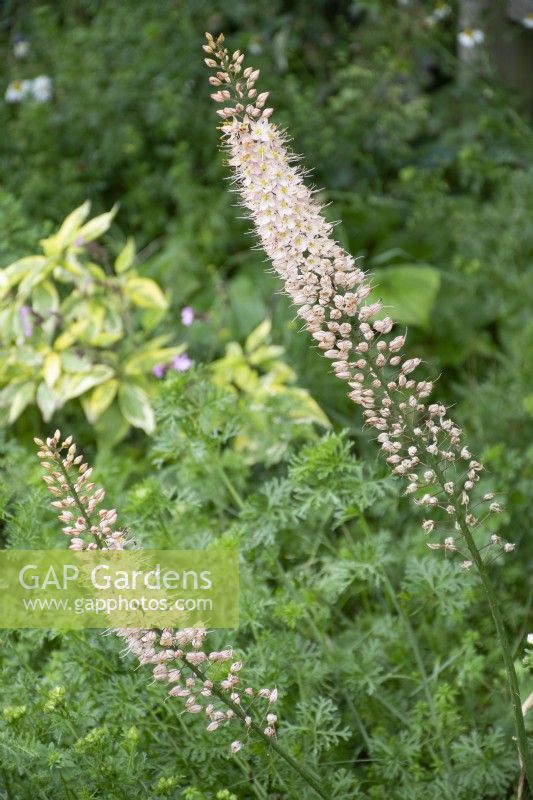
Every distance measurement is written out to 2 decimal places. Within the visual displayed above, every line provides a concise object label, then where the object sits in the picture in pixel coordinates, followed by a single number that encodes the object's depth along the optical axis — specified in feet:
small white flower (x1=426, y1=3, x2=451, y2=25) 19.40
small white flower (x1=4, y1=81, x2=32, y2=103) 19.65
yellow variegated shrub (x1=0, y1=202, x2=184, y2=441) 12.82
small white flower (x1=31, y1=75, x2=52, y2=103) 19.40
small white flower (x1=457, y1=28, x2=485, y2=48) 18.31
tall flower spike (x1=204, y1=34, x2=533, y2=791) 6.34
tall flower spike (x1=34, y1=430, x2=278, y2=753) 6.23
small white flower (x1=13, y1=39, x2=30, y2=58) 21.62
